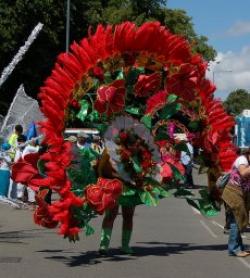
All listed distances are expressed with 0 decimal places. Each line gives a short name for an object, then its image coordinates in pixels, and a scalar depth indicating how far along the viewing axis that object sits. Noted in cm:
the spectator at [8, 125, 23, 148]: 1831
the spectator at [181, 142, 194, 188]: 2484
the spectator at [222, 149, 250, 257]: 1113
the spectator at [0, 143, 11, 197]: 1791
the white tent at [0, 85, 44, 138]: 2050
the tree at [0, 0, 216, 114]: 4084
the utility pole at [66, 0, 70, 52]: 3435
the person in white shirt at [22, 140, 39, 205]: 1814
